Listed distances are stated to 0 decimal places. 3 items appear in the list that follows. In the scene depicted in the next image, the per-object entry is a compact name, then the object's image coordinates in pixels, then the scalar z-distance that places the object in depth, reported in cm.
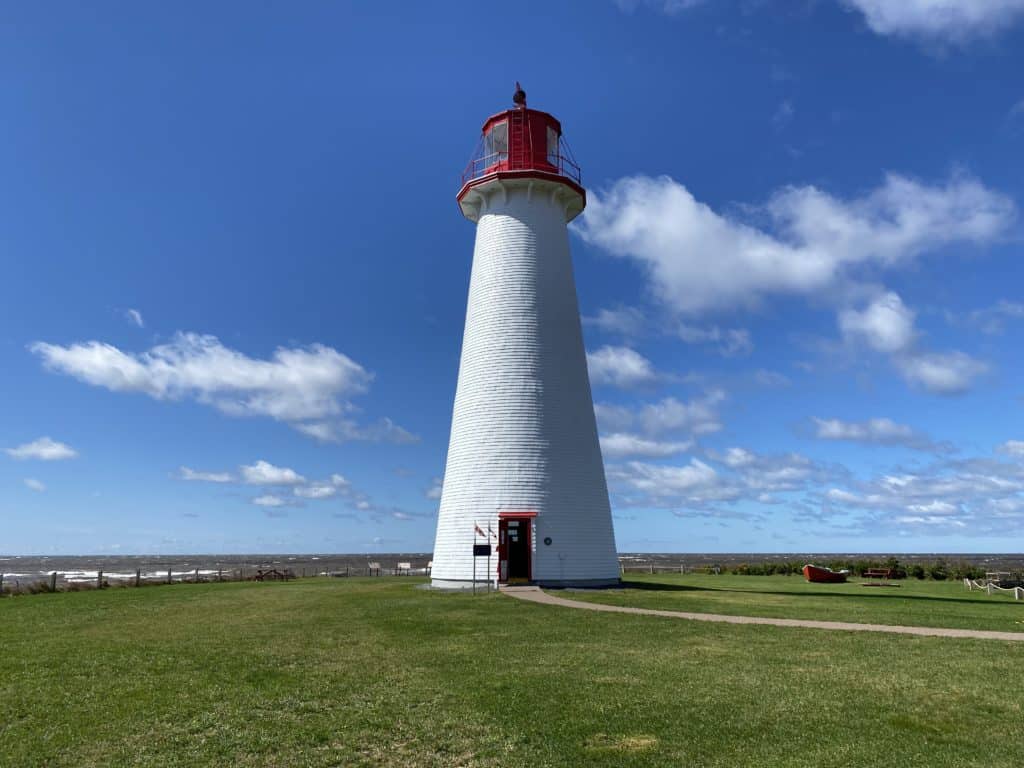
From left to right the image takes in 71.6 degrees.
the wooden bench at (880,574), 3209
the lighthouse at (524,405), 2114
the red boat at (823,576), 2848
